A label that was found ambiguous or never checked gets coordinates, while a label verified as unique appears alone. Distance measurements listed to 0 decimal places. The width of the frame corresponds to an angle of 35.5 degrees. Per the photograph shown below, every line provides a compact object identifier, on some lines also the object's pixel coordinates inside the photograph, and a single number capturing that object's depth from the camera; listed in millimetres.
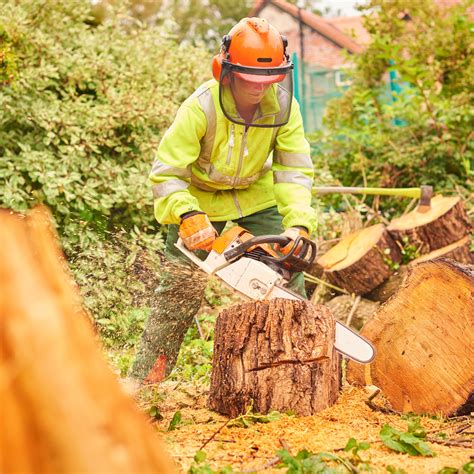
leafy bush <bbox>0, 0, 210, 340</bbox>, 5414
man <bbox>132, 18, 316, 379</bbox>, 3350
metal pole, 11151
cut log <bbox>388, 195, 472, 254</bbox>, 5449
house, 15625
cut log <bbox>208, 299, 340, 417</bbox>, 2896
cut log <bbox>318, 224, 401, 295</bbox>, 5344
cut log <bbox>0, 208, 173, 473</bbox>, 895
